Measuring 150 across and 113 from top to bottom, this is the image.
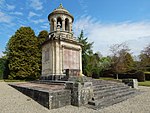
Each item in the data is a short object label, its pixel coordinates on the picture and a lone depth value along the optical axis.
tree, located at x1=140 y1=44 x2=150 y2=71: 33.57
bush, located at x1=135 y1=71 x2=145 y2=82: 24.86
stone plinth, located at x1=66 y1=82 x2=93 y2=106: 6.52
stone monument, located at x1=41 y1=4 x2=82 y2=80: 12.35
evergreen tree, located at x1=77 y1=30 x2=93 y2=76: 29.38
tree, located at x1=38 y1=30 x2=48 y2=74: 32.01
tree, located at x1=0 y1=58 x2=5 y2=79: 26.94
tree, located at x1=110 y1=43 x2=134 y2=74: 29.23
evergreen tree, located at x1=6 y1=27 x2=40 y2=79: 25.87
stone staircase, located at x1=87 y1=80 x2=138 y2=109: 6.56
